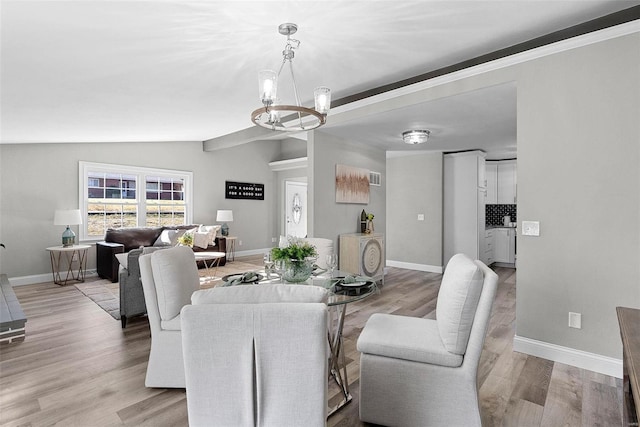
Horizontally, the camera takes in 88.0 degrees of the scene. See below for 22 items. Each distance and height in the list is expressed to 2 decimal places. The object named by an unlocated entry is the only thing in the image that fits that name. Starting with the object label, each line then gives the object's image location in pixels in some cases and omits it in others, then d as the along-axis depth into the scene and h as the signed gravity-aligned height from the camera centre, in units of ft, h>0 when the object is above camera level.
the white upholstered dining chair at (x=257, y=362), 3.76 -1.73
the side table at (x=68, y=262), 17.48 -2.81
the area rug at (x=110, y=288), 13.38 -3.75
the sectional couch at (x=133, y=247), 11.25 -1.92
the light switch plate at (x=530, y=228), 8.94 -0.44
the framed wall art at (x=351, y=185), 16.34 +1.43
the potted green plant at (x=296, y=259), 7.39 -1.04
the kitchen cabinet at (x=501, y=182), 23.07 +2.14
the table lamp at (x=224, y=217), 24.76 -0.36
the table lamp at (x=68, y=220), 17.13 -0.41
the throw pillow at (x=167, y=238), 20.29 -1.60
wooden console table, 3.22 -1.59
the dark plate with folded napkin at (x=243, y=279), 7.44 -1.56
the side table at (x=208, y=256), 17.72 -2.37
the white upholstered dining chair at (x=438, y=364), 5.57 -2.68
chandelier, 7.27 +2.62
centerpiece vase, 7.44 -1.33
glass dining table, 6.66 -1.67
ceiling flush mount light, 15.17 +3.52
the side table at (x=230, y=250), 25.70 -2.94
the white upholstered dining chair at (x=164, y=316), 7.25 -2.32
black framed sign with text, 26.63 +1.81
